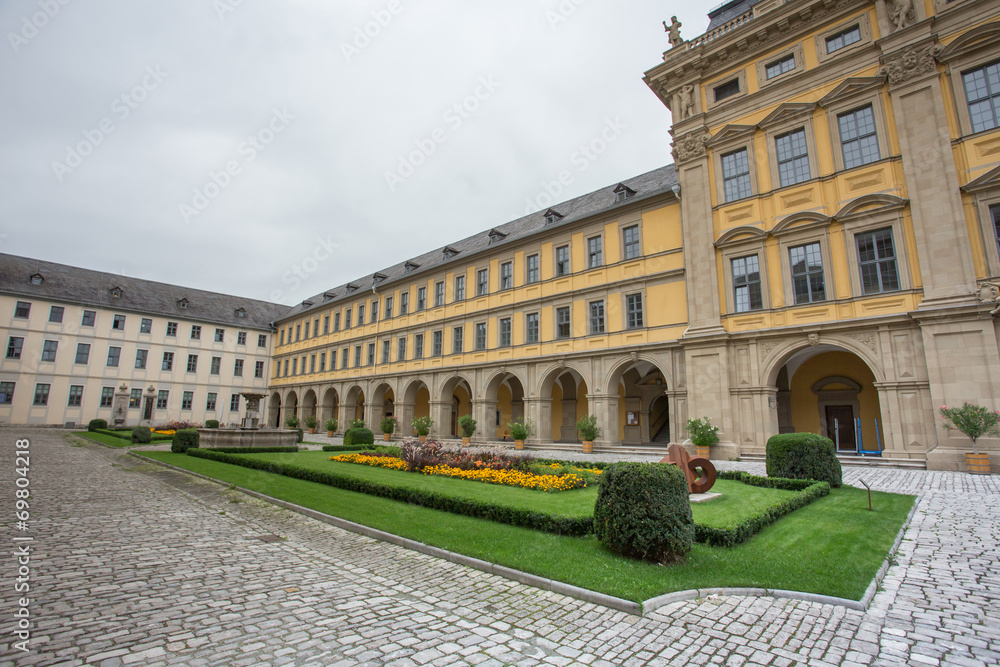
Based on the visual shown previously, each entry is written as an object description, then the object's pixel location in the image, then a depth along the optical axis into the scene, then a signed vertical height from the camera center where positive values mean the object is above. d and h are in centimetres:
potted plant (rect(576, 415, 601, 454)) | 2250 -61
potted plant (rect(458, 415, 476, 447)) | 2773 -52
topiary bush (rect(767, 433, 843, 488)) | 1138 -97
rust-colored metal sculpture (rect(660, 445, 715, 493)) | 923 -94
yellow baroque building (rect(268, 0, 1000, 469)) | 1512 +652
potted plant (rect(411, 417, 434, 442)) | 3023 -44
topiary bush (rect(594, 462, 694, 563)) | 584 -117
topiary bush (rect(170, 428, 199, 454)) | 2177 -100
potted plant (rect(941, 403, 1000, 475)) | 1348 -20
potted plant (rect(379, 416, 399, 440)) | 3378 -49
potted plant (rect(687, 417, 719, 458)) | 1848 -62
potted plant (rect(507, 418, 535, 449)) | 2502 -70
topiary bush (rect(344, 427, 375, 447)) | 2405 -94
